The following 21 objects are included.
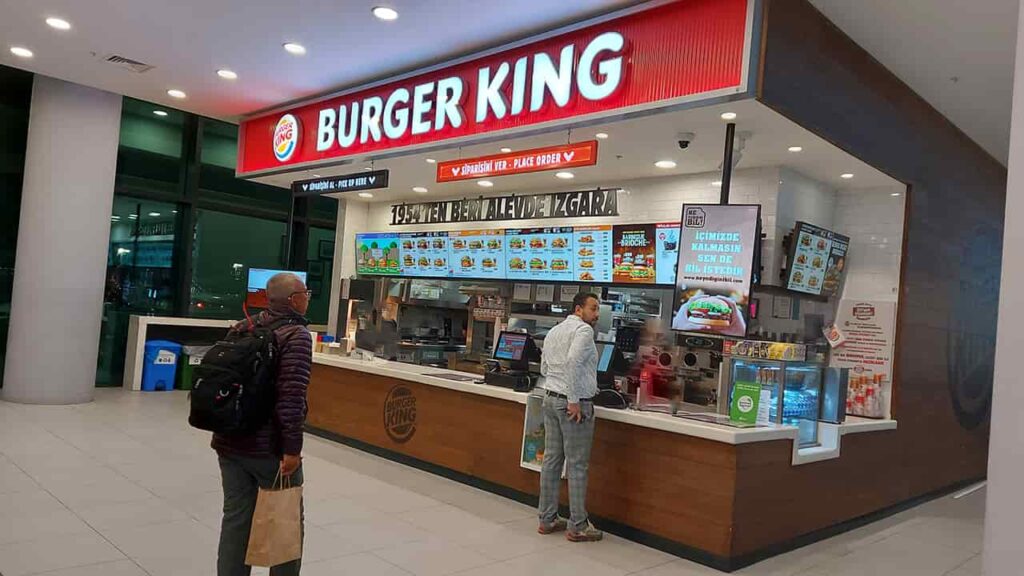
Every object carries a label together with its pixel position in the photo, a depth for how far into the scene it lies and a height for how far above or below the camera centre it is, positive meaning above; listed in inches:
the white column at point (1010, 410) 52.2 -5.0
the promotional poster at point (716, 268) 186.2 +13.6
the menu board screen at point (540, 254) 303.6 +21.5
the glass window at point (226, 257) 410.0 +11.8
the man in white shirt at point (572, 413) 181.3 -27.5
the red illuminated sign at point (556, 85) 171.0 +64.4
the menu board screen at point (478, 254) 331.3 +21.0
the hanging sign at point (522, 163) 196.5 +41.4
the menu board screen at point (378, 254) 379.2 +19.2
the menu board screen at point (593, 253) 289.4 +22.4
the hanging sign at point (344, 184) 260.1 +40.5
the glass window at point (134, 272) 381.1 -1.4
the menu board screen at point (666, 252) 265.0 +23.2
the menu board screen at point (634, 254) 272.5 +22.4
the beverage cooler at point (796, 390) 185.3 -18.0
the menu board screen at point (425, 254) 356.5 +20.2
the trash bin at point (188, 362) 380.2 -47.5
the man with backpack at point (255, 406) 105.3 -19.2
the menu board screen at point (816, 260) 241.1 +23.5
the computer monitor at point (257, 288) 332.1 -4.3
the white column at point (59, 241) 307.4 +9.0
